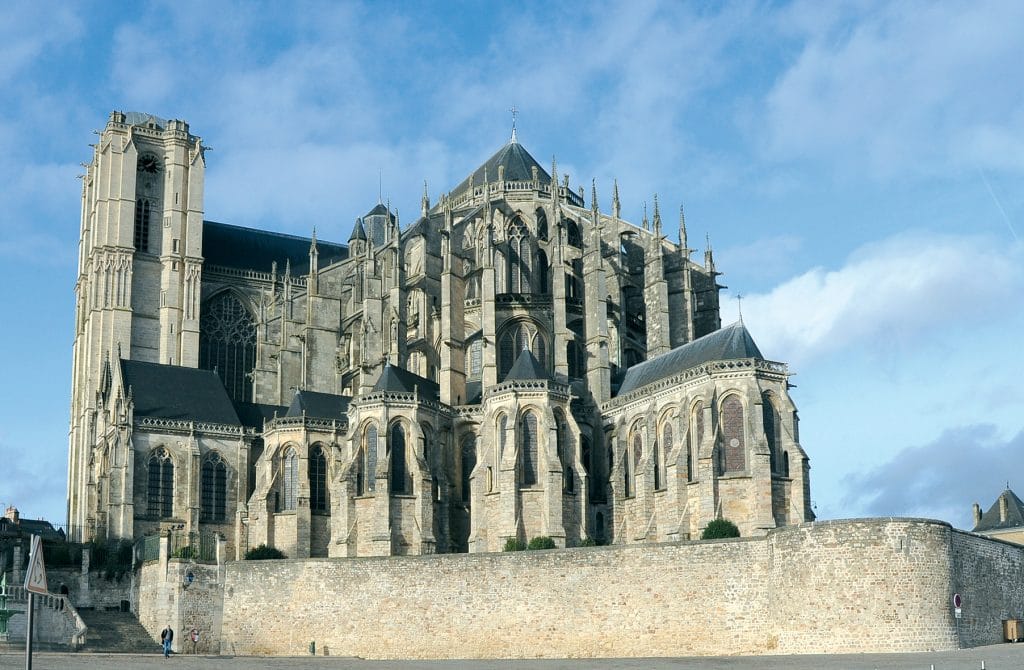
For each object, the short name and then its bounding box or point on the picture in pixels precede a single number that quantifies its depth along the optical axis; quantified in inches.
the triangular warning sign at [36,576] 654.5
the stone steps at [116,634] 1720.0
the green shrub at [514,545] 1791.3
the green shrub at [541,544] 1766.7
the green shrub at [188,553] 1891.7
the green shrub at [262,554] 1915.6
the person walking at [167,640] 1565.0
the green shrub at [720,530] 1689.2
